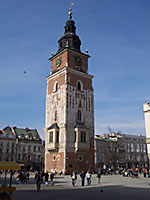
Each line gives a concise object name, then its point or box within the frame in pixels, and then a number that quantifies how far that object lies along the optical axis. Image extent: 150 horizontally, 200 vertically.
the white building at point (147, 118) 38.94
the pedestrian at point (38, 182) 18.05
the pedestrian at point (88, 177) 22.46
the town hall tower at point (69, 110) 41.31
